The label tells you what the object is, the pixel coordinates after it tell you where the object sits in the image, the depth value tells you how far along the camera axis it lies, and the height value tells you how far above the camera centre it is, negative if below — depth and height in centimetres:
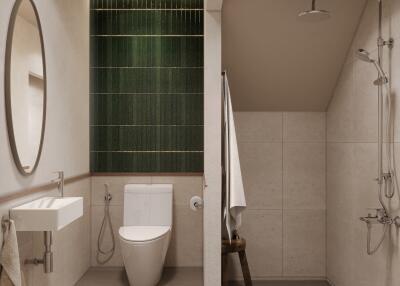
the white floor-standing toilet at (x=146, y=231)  339 -76
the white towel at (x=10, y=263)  208 -59
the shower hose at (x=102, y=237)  423 -95
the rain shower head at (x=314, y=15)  269 +78
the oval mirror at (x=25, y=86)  233 +31
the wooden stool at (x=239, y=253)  342 -91
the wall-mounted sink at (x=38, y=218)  229 -41
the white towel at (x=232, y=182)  302 -30
